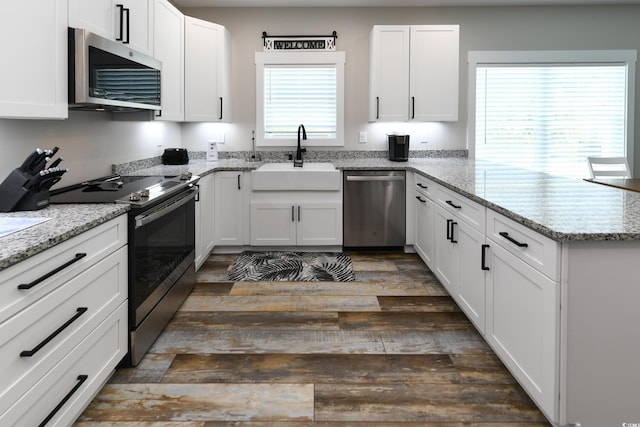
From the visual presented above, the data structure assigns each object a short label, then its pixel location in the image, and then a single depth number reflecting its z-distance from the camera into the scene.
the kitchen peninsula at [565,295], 1.75
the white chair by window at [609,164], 4.71
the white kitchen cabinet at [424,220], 4.02
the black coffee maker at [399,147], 5.12
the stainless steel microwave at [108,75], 2.40
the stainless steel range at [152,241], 2.50
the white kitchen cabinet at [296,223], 4.85
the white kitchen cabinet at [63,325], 1.48
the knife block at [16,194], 2.09
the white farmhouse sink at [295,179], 4.75
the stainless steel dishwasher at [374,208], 4.84
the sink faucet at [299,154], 5.16
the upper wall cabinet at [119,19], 2.52
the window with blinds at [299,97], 5.32
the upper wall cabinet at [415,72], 5.00
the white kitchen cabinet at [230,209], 4.84
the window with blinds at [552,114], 5.46
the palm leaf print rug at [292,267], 4.12
